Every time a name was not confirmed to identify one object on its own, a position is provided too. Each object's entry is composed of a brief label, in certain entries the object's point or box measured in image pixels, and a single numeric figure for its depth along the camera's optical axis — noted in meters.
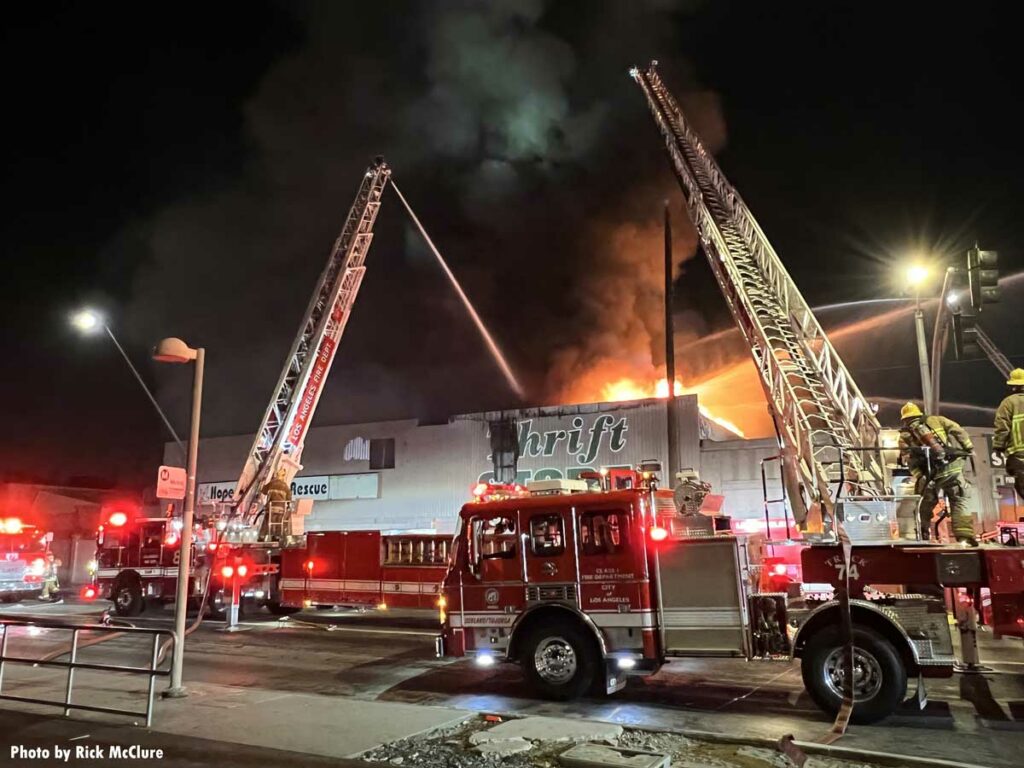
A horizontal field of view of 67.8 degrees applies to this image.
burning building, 24.38
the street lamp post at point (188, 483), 7.80
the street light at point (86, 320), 13.48
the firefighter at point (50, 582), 21.06
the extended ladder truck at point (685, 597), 6.61
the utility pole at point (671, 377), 20.25
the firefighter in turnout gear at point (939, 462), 7.72
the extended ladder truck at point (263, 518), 15.95
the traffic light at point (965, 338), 10.33
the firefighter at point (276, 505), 17.38
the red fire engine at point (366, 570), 13.34
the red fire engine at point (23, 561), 19.88
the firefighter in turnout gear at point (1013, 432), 7.57
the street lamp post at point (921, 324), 12.23
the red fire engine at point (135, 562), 16.69
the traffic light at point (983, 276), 9.73
